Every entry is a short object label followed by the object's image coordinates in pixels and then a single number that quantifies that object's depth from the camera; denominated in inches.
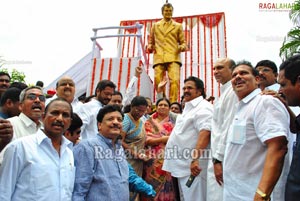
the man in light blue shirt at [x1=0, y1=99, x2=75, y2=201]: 52.4
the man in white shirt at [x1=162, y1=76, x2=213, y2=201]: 86.4
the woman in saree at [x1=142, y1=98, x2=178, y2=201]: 103.0
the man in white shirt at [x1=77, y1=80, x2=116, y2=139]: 99.8
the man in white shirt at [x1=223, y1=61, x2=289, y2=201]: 54.3
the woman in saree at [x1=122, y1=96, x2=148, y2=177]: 99.9
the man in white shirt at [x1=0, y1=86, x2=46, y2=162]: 65.0
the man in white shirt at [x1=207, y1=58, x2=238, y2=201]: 74.2
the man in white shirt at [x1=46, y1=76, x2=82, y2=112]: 99.0
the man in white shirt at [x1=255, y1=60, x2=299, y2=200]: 88.1
